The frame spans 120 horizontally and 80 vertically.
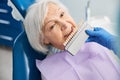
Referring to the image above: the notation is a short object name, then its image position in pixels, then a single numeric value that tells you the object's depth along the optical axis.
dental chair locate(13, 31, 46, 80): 0.85
